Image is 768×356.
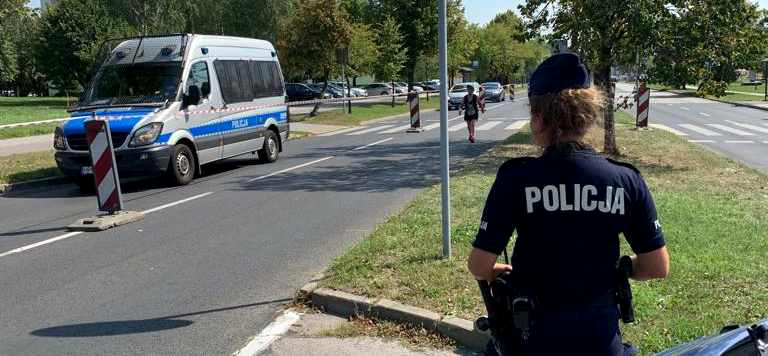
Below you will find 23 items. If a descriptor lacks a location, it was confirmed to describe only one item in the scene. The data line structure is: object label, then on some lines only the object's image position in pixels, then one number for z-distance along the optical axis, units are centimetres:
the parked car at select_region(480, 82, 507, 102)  4650
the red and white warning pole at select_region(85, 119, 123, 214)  812
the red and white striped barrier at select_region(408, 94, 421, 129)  2178
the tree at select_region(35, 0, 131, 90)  4444
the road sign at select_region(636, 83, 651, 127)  1856
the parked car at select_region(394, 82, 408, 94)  5994
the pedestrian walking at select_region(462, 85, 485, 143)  1802
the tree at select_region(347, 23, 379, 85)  3350
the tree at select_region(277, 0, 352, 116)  3058
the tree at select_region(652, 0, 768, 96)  1224
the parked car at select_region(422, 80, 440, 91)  5931
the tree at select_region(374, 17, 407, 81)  3978
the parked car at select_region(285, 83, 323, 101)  4594
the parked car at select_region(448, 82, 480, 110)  3616
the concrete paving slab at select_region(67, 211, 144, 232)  794
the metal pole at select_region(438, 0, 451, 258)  545
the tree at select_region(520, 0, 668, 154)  1222
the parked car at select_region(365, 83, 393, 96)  5941
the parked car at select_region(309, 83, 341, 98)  5053
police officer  193
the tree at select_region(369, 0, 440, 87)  4650
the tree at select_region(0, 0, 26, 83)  4469
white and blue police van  1093
